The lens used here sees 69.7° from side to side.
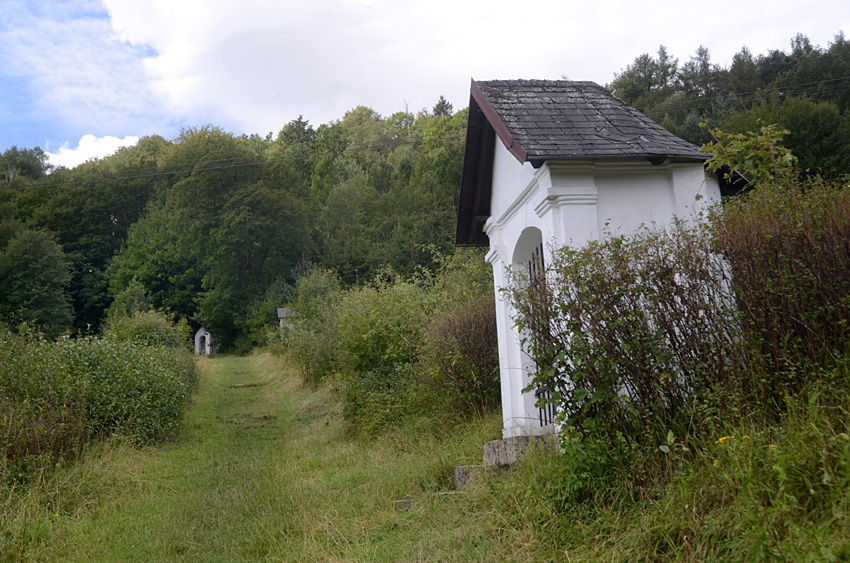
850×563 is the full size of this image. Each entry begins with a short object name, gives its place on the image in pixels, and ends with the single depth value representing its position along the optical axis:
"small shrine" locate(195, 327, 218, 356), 48.49
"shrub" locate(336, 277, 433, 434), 10.95
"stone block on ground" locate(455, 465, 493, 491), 5.97
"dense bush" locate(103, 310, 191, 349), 22.31
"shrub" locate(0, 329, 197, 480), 7.77
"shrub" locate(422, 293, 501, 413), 9.51
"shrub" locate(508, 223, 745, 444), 4.54
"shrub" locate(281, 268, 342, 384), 17.89
